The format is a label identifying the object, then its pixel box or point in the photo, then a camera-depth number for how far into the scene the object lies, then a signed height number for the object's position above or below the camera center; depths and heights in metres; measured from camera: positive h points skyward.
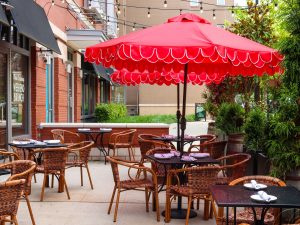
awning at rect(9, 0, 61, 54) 9.32 +1.62
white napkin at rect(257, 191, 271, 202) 4.15 -0.85
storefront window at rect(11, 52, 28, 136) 11.40 +0.08
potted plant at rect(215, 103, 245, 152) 10.82 -0.45
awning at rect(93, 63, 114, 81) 19.95 +1.18
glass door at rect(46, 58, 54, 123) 14.45 +0.12
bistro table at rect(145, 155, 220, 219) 6.54 -0.88
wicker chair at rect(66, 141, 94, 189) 8.41 -1.07
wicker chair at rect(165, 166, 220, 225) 5.92 -1.01
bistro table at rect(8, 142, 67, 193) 8.21 -0.85
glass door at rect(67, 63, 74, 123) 17.61 +0.08
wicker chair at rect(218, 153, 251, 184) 6.58 -0.96
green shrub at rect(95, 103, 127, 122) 20.34 -0.60
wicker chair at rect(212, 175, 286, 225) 4.79 -1.19
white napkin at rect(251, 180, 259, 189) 4.67 -0.84
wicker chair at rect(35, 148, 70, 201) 7.66 -1.01
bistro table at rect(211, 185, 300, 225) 4.06 -0.88
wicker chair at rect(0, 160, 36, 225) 5.64 -0.86
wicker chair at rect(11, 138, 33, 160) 8.57 -1.01
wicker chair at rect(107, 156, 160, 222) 6.41 -1.17
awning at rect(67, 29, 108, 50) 15.74 +2.02
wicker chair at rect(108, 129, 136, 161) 12.02 -1.11
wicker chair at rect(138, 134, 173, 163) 9.25 -0.91
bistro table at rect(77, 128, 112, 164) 12.05 -0.97
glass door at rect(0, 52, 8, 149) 10.55 -0.06
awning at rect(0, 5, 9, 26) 7.99 +1.34
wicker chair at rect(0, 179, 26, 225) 4.58 -0.97
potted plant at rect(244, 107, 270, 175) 7.64 -0.68
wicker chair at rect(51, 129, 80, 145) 11.66 -0.96
